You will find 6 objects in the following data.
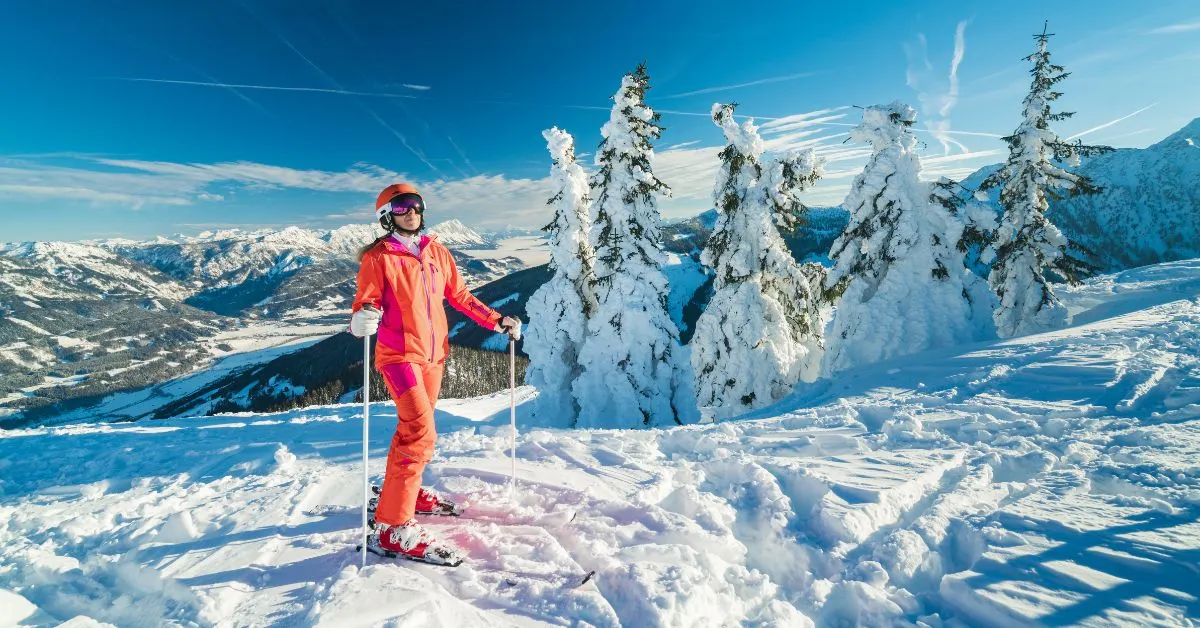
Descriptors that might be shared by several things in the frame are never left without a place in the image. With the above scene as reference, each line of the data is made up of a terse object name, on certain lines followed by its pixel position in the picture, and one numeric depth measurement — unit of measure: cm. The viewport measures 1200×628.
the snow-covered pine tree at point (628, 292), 1644
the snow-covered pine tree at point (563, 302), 1781
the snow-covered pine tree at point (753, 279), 1538
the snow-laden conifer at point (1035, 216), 1666
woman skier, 355
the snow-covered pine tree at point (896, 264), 1255
